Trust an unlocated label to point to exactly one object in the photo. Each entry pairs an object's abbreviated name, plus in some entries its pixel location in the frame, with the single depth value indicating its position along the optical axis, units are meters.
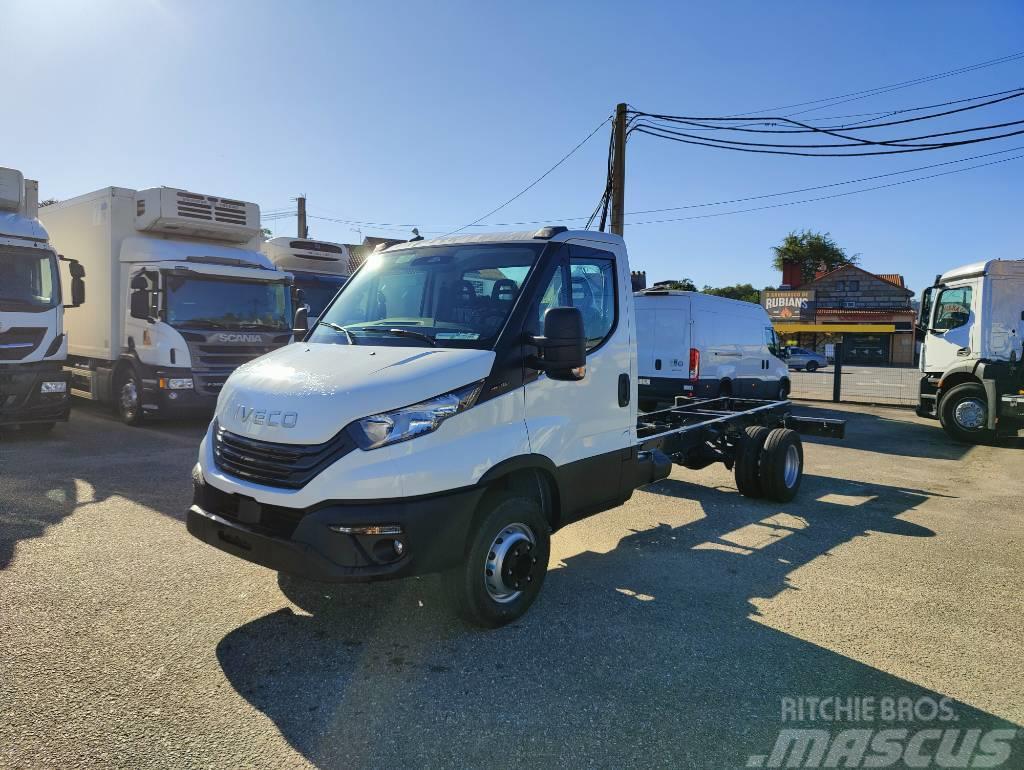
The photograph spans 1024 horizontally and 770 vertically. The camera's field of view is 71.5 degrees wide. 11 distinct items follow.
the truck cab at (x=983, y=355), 12.34
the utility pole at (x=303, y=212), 39.62
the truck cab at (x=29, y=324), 10.02
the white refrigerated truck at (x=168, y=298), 11.24
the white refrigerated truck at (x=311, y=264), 15.17
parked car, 39.94
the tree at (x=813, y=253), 76.75
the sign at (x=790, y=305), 53.16
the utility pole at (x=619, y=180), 18.19
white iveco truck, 3.61
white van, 12.88
